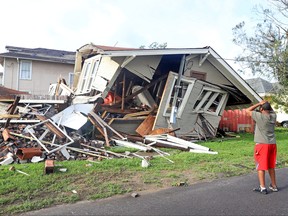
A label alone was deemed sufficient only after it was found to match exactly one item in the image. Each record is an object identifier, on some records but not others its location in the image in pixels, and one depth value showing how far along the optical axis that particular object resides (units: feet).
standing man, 14.23
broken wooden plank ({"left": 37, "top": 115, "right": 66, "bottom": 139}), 24.64
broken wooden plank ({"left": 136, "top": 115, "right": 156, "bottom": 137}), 31.66
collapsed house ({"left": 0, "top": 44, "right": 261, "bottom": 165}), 28.87
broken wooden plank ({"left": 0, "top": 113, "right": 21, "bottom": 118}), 26.77
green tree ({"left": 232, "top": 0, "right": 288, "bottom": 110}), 54.84
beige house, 68.53
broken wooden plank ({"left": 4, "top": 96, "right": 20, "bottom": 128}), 28.30
